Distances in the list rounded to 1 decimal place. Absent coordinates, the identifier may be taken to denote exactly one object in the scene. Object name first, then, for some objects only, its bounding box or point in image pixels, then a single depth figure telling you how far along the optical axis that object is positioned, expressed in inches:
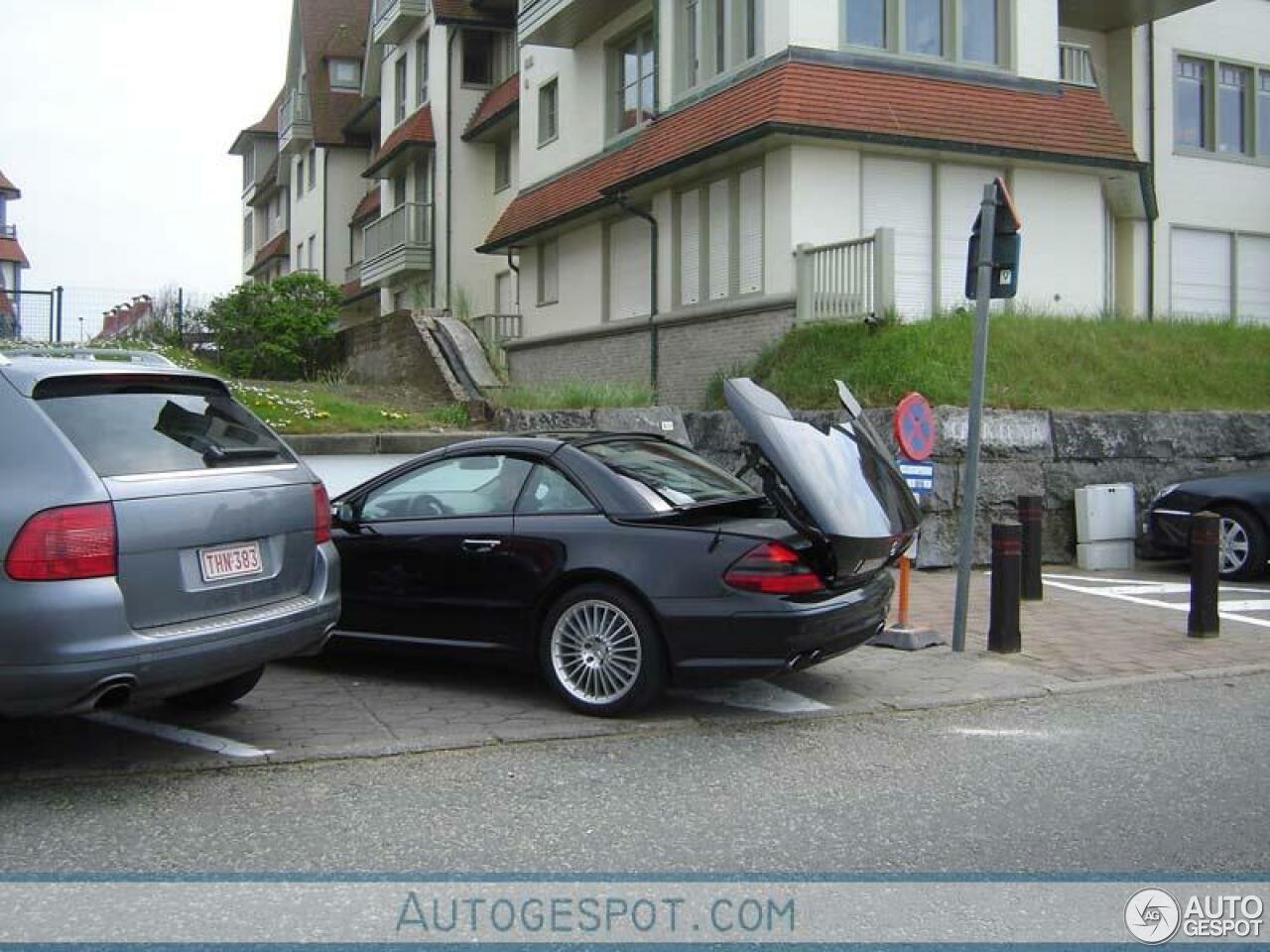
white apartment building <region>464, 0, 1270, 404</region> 652.7
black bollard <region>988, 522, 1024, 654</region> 326.0
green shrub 927.7
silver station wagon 185.9
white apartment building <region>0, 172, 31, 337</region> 2306.8
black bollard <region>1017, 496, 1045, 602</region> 424.2
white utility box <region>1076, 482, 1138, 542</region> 514.0
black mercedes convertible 244.7
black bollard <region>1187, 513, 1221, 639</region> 347.6
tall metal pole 319.3
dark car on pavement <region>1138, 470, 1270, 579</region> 464.4
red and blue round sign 325.4
